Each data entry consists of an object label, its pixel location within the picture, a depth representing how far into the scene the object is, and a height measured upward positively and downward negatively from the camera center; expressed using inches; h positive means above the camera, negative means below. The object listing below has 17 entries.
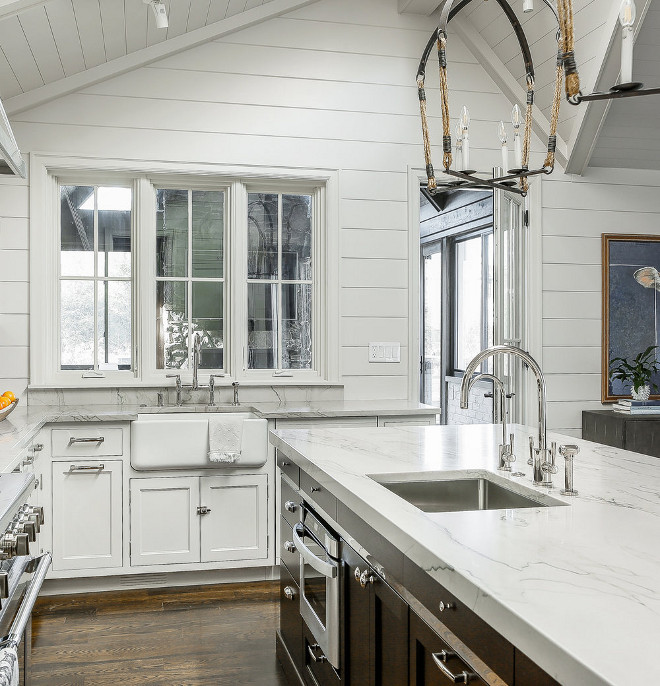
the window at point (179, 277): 166.2 +16.2
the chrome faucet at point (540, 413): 74.7 -6.7
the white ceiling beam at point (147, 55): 158.4 +63.7
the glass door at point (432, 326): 279.0 +8.0
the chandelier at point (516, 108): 60.5 +23.7
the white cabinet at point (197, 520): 148.8 -34.5
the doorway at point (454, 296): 242.7 +18.3
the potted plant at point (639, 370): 179.2 -5.5
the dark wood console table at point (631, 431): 171.8 -19.4
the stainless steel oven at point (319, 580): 81.6 -27.1
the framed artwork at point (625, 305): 186.7 +10.6
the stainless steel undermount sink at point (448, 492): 81.6 -16.0
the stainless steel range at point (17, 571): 53.5 -19.4
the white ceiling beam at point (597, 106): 146.0 +53.3
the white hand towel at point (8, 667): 48.4 -21.2
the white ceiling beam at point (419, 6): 174.4 +80.3
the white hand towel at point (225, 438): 147.6 -18.0
